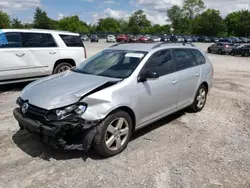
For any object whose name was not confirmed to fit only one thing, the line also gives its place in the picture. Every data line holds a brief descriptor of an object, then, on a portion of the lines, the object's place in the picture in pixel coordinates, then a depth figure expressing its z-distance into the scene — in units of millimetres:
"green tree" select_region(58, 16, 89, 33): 77847
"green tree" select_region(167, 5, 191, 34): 79615
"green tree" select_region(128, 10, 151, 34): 87162
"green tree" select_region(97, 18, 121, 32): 84040
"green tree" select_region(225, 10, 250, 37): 65255
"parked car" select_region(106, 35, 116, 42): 41712
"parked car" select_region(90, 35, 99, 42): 41542
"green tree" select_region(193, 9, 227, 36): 66672
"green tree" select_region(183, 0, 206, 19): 80055
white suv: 5397
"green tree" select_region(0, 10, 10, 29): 43959
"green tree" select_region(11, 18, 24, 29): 51095
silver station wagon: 2557
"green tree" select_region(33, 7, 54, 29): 58222
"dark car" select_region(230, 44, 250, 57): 20345
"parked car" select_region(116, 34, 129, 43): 40233
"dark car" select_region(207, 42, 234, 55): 21406
